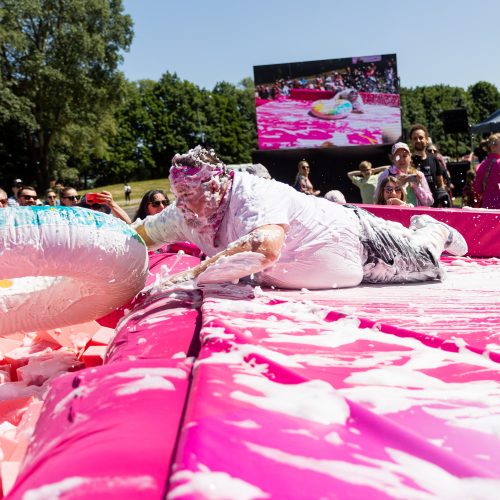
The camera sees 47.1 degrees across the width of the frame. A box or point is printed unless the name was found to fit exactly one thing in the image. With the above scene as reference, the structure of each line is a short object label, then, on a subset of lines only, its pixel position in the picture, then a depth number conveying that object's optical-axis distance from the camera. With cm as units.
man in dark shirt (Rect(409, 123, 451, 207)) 507
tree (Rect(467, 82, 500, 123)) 6297
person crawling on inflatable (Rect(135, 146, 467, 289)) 196
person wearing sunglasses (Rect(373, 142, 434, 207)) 438
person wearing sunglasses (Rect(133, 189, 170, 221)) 401
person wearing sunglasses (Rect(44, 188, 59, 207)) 692
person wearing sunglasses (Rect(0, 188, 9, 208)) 444
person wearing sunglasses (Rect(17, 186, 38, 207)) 520
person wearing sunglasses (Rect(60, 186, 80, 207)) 509
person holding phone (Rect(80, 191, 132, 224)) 355
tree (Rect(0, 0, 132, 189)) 2188
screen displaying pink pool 1508
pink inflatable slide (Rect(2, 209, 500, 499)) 79
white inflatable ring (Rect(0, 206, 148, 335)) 168
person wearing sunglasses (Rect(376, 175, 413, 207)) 419
